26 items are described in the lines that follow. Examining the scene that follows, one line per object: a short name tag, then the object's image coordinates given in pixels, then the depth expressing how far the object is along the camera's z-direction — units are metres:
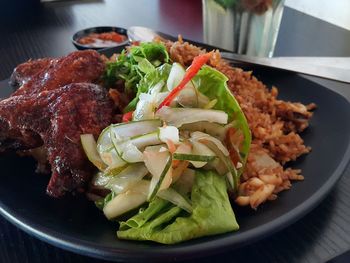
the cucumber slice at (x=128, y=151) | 0.17
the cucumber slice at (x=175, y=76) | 0.19
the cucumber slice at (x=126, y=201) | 0.17
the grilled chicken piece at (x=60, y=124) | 0.18
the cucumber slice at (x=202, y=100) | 0.19
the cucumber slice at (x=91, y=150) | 0.18
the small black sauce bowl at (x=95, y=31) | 0.37
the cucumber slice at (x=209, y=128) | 0.18
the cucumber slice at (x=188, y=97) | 0.18
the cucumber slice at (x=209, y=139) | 0.17
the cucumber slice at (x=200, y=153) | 0.17
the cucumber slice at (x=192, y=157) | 0.16
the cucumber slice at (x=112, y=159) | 0.17
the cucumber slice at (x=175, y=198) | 0.16
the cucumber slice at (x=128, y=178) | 0.17
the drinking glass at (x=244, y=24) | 0.32
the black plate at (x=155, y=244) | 0.15
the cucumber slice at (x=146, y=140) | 0.17
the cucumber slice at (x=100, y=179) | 0.18
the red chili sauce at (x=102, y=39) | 0.37
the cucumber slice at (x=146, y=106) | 0.18
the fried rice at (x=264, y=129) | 0.18
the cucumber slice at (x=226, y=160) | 0.18
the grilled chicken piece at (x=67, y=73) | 0.22
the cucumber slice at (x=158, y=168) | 0.16
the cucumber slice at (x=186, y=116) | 0.18
